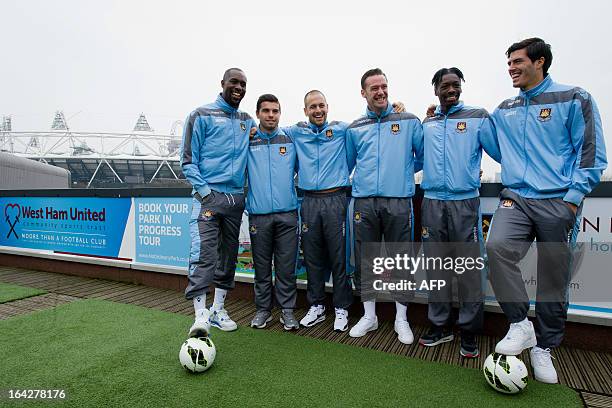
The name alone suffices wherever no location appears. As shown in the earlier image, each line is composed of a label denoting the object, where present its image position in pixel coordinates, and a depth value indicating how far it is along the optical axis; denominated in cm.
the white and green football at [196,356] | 233
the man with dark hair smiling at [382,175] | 307
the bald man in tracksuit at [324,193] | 331
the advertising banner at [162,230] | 473
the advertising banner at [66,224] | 535
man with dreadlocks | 274
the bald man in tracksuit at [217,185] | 298
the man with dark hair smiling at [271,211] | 334
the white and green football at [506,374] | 210
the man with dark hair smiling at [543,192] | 226
